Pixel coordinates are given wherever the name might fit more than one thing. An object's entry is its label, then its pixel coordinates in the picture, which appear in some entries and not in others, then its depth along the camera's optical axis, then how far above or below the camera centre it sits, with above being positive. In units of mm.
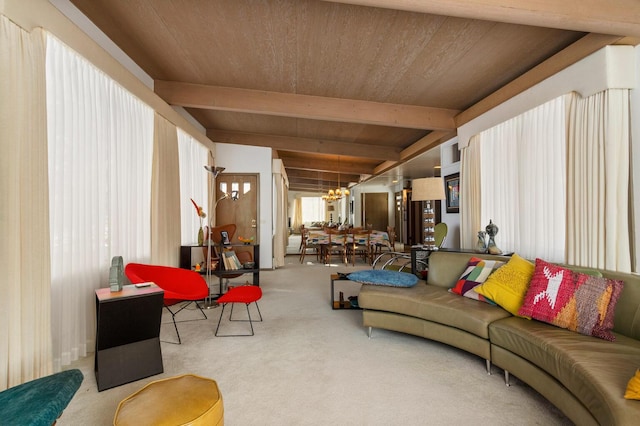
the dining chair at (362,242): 7653 -742
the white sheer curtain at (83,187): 2422 +278
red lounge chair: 2938 -682
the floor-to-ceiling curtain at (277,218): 7216 -91
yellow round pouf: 1287 -865
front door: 6918 +323
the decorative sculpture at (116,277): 2373 -479
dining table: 7719 -667
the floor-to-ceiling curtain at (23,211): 1858 +42
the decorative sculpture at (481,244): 3750 -398
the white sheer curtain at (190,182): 5062 +605
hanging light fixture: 10792 +744
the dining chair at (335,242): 7738 -722
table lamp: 3916 +309
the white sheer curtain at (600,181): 2504 +257
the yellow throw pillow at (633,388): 1310 -781
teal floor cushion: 1173 -773
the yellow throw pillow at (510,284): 2434 -611
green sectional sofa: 1477 -852
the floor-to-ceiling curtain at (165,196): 3863 +267
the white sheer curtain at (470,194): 4402 +273
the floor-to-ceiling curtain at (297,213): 19031 +83
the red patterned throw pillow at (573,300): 1970 -624
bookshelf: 4406 -765
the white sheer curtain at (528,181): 3199 +376
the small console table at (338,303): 3996 -1208
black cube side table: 2201 -918
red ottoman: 3020 -837
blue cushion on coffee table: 3195 -709
